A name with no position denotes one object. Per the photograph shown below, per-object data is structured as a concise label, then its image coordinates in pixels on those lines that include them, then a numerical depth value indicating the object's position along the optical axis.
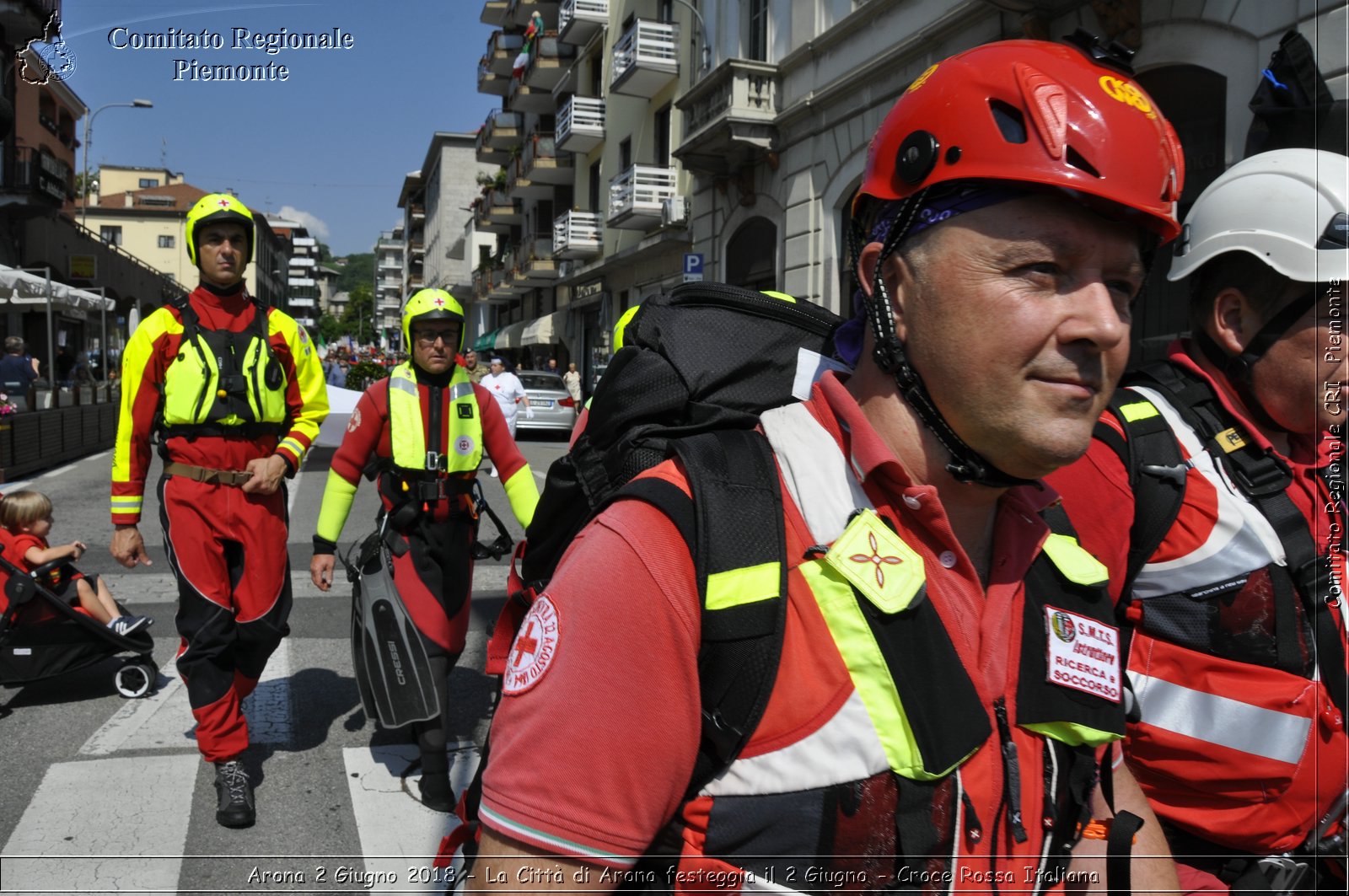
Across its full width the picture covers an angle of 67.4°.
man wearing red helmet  1.12
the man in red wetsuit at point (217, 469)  3.92
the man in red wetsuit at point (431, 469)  4.26
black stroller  5.05
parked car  21.44
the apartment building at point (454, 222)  56.28
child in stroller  5.37
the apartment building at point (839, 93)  8.21
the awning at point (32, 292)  16.03
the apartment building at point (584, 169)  24.44
